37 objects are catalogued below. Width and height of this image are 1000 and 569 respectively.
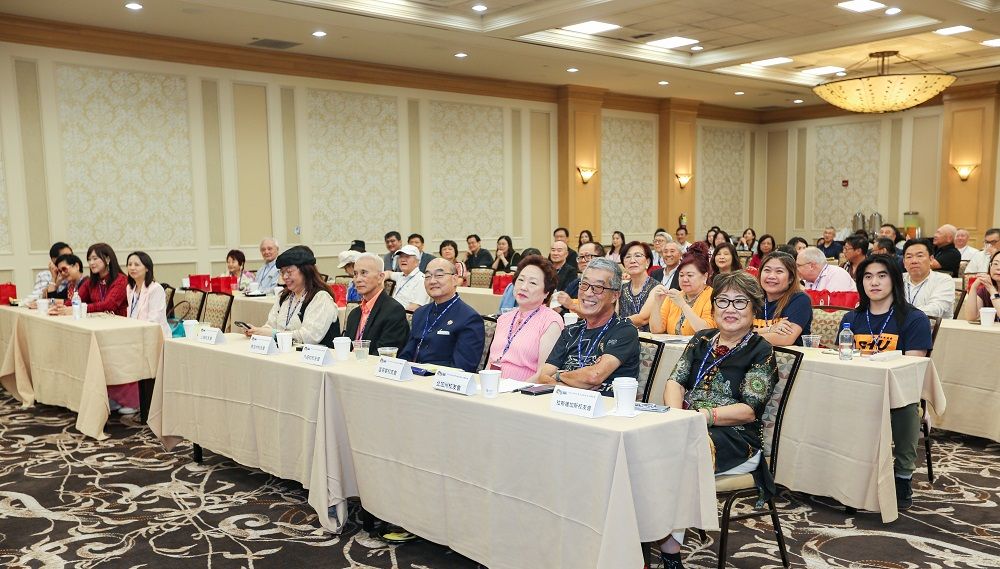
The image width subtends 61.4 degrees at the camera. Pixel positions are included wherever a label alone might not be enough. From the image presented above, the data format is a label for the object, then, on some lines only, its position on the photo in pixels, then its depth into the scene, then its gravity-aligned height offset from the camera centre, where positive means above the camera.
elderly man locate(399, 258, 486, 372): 4.37 -0.61
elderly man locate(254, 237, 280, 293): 8.68 -0.57
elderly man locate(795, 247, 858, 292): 5.93 -0.49
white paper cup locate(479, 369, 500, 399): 3.11 -0.64
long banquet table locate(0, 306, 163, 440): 5.57 -0.99
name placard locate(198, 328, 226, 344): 4.66 -0.67
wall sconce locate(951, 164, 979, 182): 14.66 +0.59
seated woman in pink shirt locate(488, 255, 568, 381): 4.04 -0.58
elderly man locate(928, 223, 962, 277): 9.74 -0.56
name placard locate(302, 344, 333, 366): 3.91 -0.66
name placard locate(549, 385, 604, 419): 2.79 -0.64
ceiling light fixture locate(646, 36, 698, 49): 11.36 +2.26
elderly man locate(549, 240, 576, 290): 8.02 -0.54
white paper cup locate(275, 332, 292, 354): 4.30 -0.65
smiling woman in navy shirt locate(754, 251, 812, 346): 4.36 -0.52
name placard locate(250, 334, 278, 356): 4.29 -0.67
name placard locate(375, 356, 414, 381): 3.50 -0.66
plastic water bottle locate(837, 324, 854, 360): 3.93 -0.65
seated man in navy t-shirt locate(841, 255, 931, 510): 4.16 -0.59
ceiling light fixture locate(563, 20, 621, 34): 10.51 +2.30
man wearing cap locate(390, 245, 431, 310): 7.16 -0.60
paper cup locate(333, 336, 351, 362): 4.01 -0.64
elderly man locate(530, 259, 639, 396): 3.49 -0.57
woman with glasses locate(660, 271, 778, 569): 3.17 -0.68
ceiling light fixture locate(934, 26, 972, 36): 11.00 +2.29
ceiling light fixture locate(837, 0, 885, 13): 9.28 +2.22
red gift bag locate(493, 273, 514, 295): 7.64 -0.65
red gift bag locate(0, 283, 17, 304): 7.33 -0.64
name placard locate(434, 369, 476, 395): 3.18 -0.65
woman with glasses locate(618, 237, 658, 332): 5.50 -0.49
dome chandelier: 11.20 +1.56
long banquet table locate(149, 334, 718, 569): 2.67 -0.93
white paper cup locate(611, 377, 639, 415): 2.82 -0.62
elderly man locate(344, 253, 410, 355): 4.69 -0.55
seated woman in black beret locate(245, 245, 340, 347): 4.97 -0.55
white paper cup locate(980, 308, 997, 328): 5.05 -0.68
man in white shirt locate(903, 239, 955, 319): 5.69 -0.56
